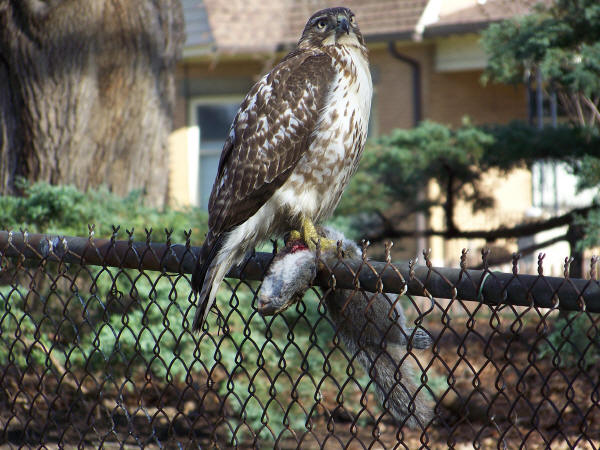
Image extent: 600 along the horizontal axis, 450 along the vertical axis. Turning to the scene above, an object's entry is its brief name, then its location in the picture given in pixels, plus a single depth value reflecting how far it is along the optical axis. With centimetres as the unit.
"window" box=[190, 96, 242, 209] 2702
